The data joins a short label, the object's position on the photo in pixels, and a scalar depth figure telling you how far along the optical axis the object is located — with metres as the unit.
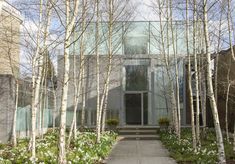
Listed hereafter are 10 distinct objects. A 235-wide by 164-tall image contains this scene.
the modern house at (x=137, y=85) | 19.79
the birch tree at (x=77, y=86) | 9.14
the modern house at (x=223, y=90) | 14.42
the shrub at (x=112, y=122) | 16.93
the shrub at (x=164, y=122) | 17.20
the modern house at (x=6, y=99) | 12.21
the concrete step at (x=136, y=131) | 16.78
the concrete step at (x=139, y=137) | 15.10
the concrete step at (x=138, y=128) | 18.21
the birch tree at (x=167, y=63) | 12.04
